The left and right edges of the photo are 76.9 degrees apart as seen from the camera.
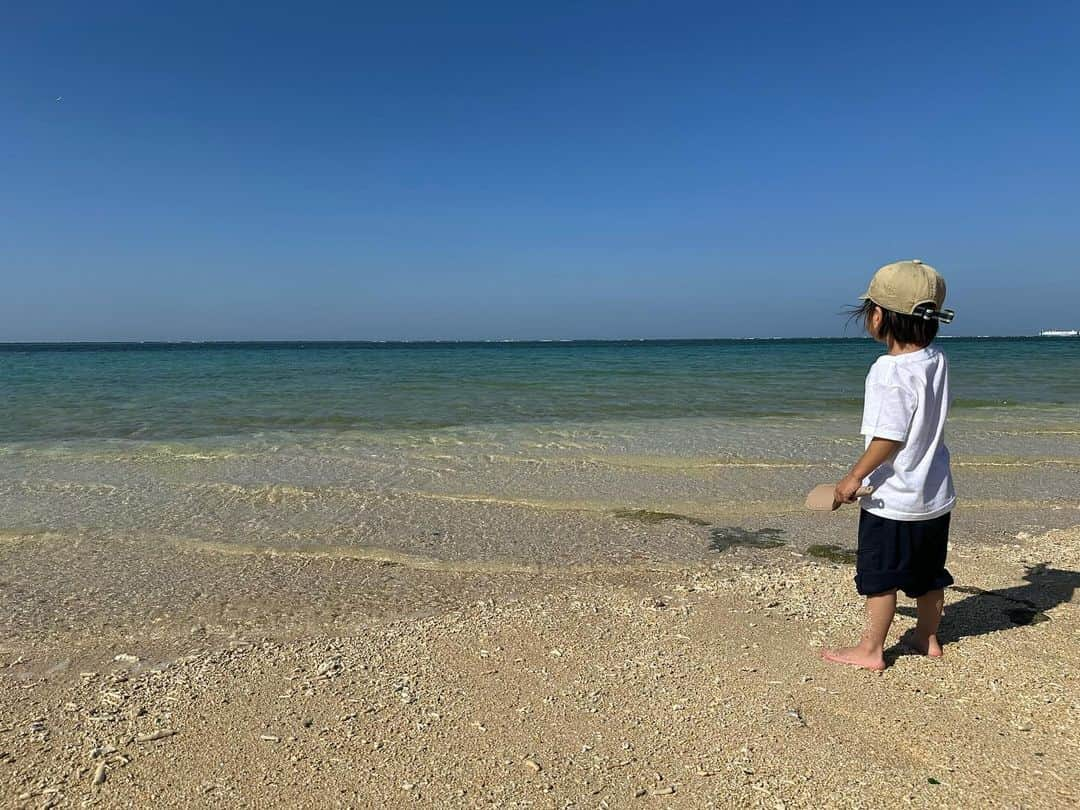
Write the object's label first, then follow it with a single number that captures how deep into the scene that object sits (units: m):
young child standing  2.84
